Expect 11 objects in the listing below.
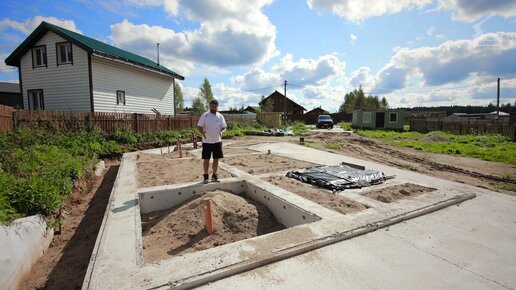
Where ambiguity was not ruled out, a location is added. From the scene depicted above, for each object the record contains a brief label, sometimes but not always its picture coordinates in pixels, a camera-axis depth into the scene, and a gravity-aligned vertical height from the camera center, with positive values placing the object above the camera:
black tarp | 5.10 -1.09
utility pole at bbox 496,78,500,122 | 28.35 +3.03
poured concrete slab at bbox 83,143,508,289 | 2.25 -1.26
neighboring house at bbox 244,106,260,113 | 64.19 +3.44
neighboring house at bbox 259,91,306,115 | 57.98 +3.95
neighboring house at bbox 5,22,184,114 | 14.06 +2.73
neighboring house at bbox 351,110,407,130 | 28.84 +0.48
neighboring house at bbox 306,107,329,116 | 62.50 +2.85
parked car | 31.33 +0.01
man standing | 5.36 -0.22
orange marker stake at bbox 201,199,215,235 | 3.52 -1.25
